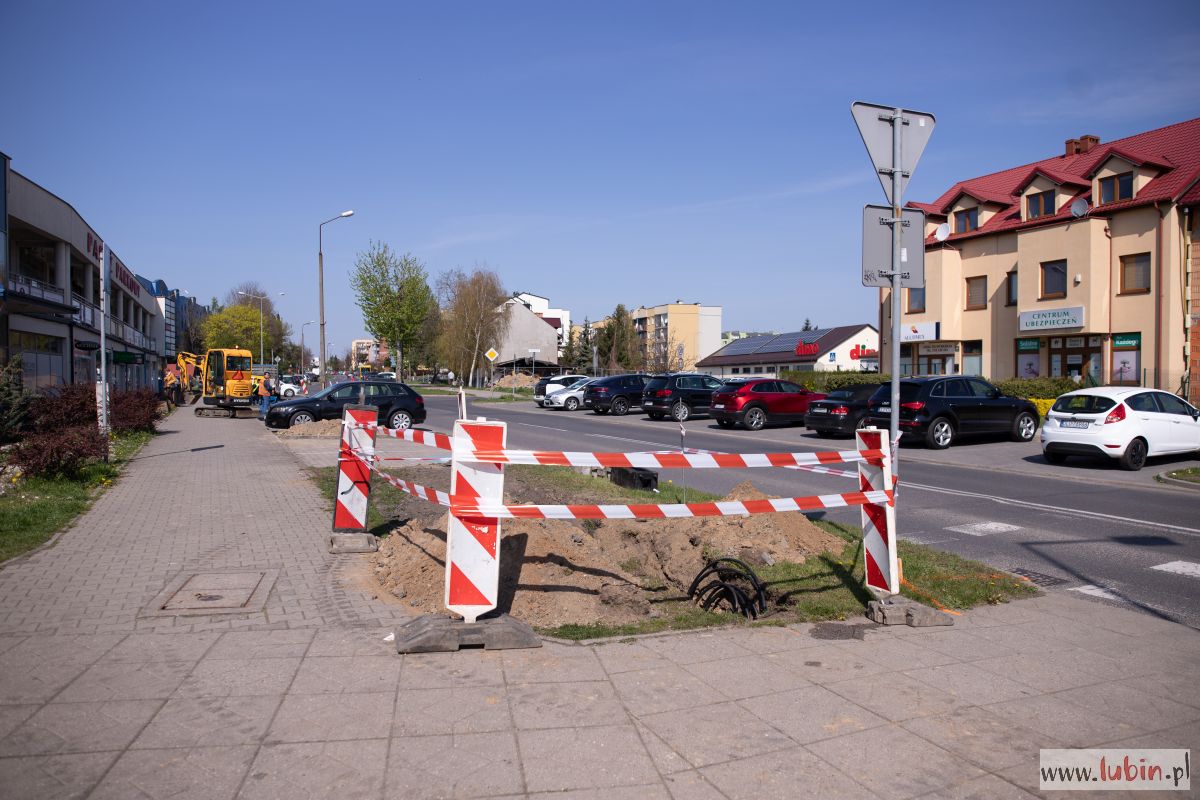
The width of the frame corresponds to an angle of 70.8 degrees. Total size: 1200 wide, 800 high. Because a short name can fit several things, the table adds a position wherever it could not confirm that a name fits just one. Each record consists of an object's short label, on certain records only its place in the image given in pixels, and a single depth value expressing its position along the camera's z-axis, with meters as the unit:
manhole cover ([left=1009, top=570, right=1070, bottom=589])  7.35
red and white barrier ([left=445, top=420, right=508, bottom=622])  5.27
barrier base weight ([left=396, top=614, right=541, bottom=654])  5.04
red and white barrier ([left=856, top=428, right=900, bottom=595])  6.02
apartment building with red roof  27.78
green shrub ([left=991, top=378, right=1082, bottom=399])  27.97
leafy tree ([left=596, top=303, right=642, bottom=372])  78.19
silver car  41.00
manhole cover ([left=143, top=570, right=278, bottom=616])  5.95
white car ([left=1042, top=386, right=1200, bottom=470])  15.87
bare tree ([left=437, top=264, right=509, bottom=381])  68.81
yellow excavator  35.78
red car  26.19
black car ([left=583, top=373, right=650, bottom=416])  35.88
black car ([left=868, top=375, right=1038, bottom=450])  19.80
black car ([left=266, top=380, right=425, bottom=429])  25.41
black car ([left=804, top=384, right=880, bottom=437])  22.00
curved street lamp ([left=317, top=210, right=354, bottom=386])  35.94
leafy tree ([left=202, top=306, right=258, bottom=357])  82.81
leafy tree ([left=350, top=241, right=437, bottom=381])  51.00
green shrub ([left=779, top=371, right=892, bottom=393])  36.04
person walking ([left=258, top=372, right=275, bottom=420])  33.45
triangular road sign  7.07
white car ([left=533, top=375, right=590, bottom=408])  41.62
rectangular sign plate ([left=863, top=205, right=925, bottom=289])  7.10
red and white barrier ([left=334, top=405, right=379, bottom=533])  8.23
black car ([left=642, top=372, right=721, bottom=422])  31.20
